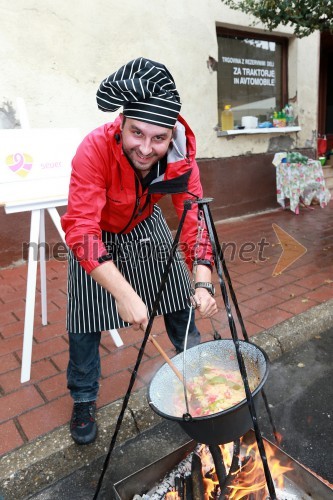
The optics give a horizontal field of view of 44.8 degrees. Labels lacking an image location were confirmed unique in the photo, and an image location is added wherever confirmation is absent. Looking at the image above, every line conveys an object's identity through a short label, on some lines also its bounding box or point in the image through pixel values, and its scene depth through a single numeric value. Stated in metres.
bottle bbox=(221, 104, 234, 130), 6.90
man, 1.75
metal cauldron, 1.47
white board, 2.83
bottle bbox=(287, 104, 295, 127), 7.73
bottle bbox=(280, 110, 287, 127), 7.60
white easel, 2.72
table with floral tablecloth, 7.29
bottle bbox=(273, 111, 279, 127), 7.60
